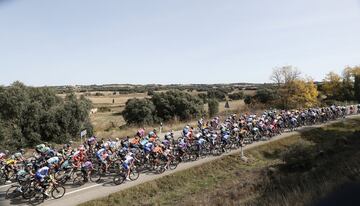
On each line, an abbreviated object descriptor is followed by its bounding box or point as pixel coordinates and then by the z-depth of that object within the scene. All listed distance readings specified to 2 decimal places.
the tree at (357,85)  80.91
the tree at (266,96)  77.31
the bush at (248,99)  75.76
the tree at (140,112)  55.52
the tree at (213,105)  66.69
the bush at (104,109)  87.84
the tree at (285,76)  79.84
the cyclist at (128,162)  17.95
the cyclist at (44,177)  14.73
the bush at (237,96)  106.81
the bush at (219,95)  105.99
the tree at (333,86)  84.62
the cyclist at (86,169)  17.62
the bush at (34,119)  34.28
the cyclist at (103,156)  18.18
